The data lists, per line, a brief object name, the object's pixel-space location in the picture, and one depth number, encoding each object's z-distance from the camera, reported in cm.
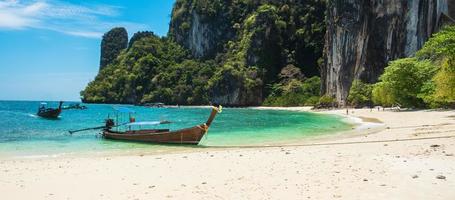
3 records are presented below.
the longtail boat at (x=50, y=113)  5702
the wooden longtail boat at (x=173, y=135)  2342
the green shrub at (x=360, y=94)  6994
